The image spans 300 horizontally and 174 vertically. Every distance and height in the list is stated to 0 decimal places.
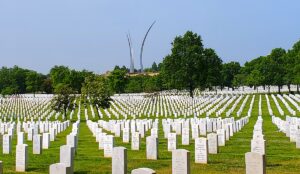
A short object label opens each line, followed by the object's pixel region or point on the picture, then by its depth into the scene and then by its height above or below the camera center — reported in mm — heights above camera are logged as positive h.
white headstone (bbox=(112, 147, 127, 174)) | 11922 -1603
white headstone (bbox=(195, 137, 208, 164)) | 14875 -1691
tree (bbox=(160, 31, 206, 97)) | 78625 +5121
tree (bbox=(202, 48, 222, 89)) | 81000 +4994
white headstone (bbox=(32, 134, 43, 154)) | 18219 -1800
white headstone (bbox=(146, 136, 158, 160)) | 16062 -1708
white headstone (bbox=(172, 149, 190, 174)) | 11195 -1529
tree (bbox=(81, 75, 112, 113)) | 48150 +225
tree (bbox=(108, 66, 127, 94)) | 110438 +3758
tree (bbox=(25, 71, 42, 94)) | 128375 +3799
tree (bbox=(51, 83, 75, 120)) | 46062 -267
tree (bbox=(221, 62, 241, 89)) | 132000 +6761
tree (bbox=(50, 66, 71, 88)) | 118000 +5329
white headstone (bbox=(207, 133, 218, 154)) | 17266 -1723
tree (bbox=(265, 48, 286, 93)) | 88144 +5842
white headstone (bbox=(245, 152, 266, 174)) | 10394 -1450
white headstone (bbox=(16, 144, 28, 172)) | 14188 -1816
